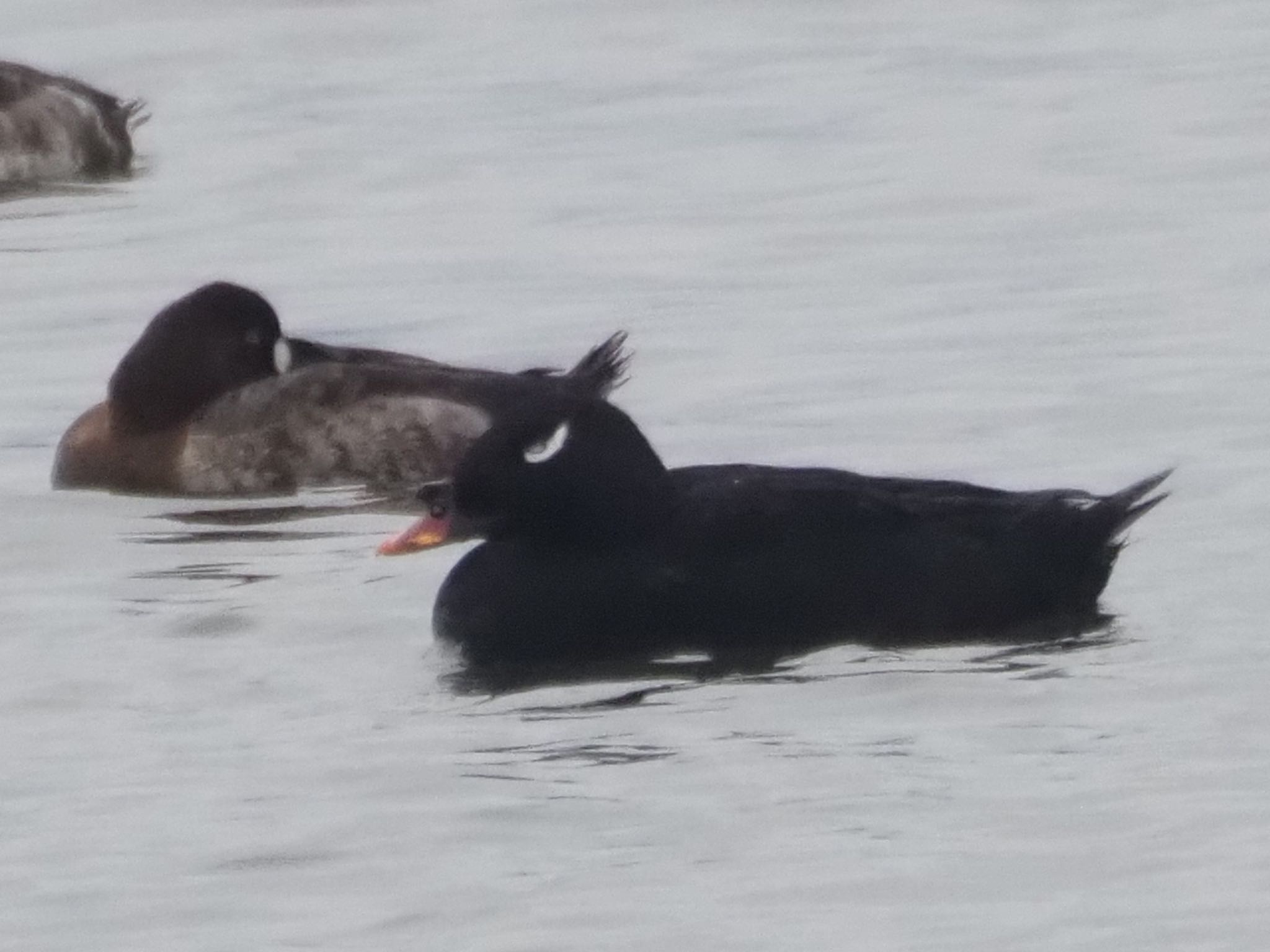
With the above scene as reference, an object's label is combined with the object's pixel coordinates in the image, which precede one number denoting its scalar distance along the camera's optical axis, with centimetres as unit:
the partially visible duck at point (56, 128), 1912
